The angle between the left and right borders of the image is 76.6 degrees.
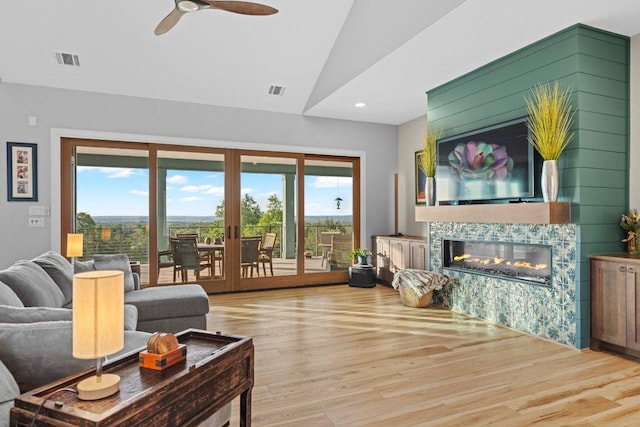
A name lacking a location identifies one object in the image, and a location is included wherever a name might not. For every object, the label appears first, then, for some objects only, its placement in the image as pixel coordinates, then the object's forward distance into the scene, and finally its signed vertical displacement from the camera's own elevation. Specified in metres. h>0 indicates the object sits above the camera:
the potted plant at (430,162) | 5.26 +0.69
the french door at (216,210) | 5.60 +0.09
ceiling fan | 3.03 +1.63
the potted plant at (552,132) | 3.58 +0.74
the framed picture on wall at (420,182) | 6.51 +0.54
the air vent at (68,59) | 4.80 +1.90
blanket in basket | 5.06 -0.83
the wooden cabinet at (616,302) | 3.30 -0.75
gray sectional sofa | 1.74 -0.61
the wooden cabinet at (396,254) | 5.82 -0.60
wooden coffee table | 1.26 -0.60
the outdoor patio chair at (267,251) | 6.50 -0.57
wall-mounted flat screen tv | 4.00 +0.54
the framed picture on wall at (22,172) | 5.05 +0.58
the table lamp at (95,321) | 1.31 -0.34
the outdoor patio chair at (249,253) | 6.37 -0.59
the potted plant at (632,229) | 3.64 -0.14
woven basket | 5.11 -1.06
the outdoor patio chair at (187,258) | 6.00 -0.63
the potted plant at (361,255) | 6.70 -0.66
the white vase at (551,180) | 3.58 +0.30
